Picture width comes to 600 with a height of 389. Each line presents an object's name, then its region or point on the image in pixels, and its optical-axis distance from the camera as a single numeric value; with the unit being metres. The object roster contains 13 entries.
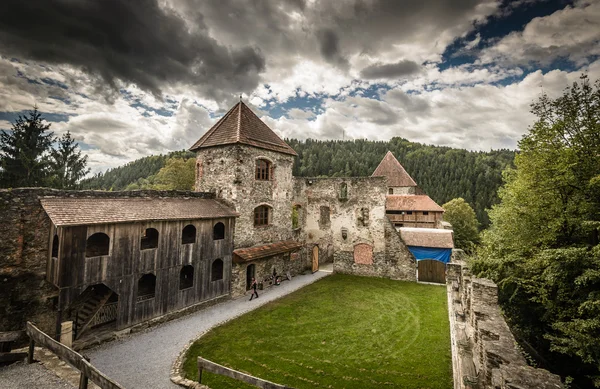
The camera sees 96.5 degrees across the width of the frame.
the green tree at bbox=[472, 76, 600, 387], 8.10
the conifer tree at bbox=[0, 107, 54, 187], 23.57
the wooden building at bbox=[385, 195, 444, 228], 30.80
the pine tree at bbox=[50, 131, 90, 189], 28.92
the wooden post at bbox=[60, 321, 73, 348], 9.73
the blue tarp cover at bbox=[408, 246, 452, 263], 19.64
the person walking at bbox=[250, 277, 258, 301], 16.16
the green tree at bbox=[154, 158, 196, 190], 39.19
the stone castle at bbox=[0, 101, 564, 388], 10.28
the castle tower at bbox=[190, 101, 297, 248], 17.38
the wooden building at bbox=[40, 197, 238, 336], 10.02
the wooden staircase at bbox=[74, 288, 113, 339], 11.06
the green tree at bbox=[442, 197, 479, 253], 41.72
